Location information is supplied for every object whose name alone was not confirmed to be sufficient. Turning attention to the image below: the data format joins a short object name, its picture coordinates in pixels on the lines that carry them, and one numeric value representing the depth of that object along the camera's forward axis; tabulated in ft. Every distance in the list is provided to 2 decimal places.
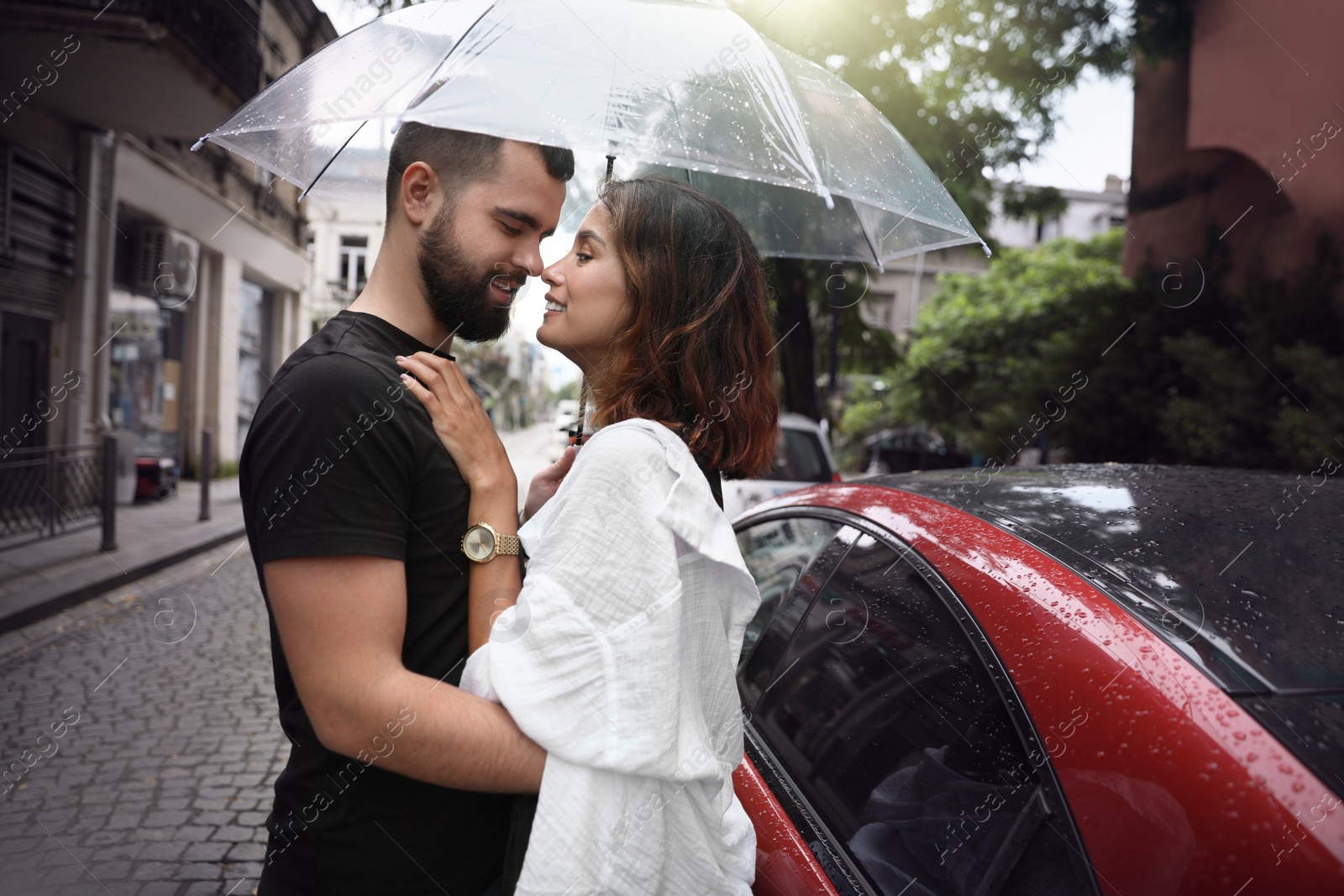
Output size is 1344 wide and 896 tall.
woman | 3.46
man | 3.65
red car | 3.22
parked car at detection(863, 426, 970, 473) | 74.13
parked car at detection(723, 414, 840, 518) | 23.31
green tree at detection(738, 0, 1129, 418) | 28.02
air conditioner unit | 44.34
